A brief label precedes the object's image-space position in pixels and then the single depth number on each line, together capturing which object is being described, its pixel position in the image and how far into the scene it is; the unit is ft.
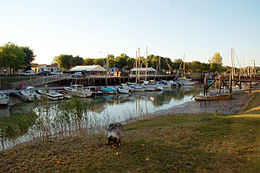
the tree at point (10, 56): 150.32
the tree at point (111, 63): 308.81
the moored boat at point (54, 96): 109.50
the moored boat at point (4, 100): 89.81
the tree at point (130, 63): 311.47
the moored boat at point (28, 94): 102.71
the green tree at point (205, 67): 372.79
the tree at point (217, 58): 410.70
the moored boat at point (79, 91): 125.90
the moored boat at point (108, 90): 147.00
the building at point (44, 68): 261.03
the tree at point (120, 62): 306.35
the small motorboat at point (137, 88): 165.58
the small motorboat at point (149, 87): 171.77
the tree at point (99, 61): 326.03
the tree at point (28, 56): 213.46
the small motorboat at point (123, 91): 150.92
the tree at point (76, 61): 274.07
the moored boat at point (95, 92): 138.53
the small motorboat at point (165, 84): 202.35
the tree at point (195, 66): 371.02
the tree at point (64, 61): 268.21
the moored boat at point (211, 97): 103.71
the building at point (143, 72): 259.70
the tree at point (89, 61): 316.03
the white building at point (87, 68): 202.61
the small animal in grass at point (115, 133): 27.02
